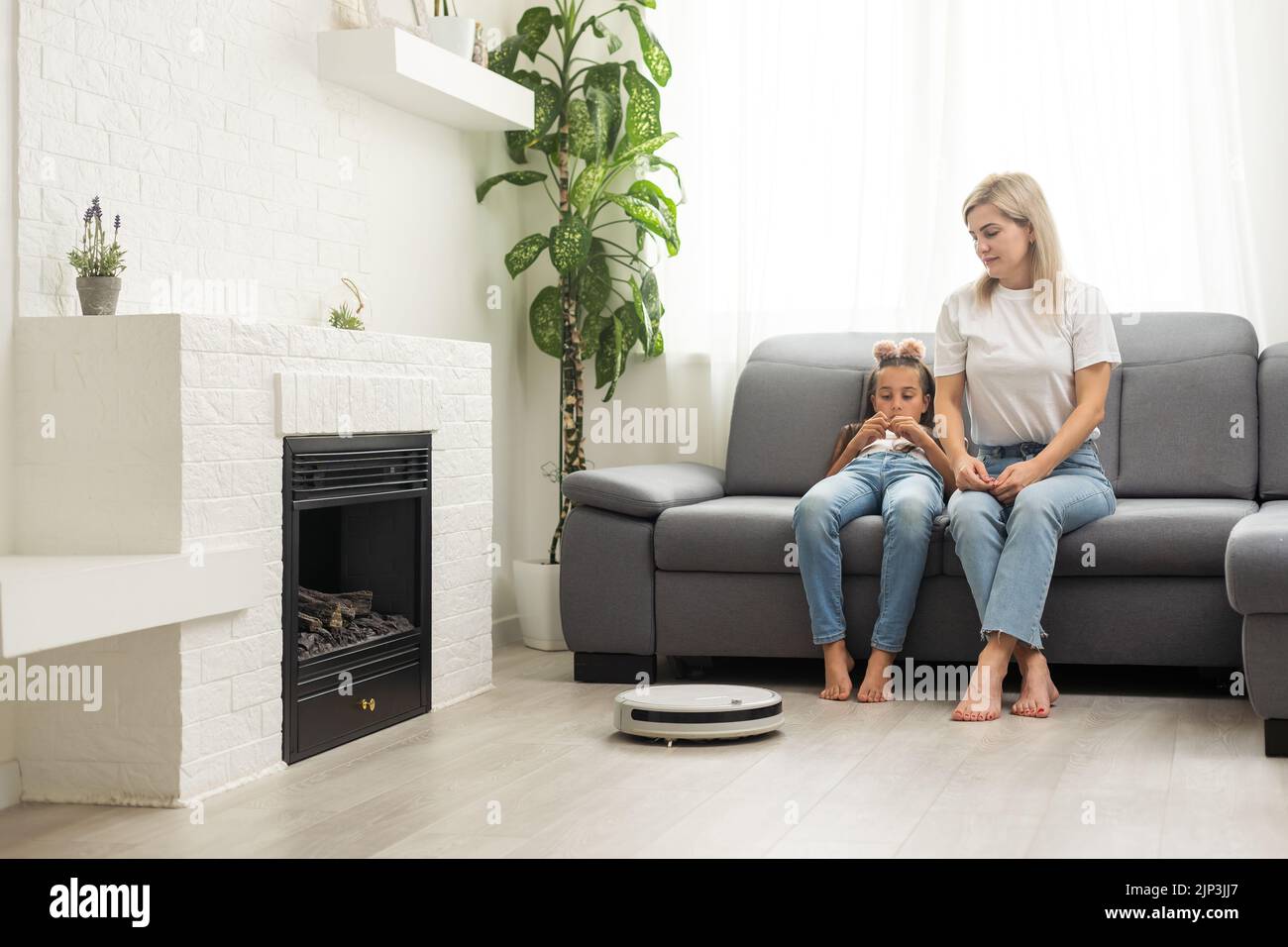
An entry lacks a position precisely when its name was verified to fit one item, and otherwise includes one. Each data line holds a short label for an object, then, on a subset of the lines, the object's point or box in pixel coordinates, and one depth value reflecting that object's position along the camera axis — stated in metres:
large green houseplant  4.22
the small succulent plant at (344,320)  3.35
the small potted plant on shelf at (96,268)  2.54
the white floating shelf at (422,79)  3.39
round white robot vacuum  2.83
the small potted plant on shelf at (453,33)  3.77
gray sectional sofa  3.19
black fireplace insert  2.81
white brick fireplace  2.47
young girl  3.27
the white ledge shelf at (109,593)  2.12
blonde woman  3.16
